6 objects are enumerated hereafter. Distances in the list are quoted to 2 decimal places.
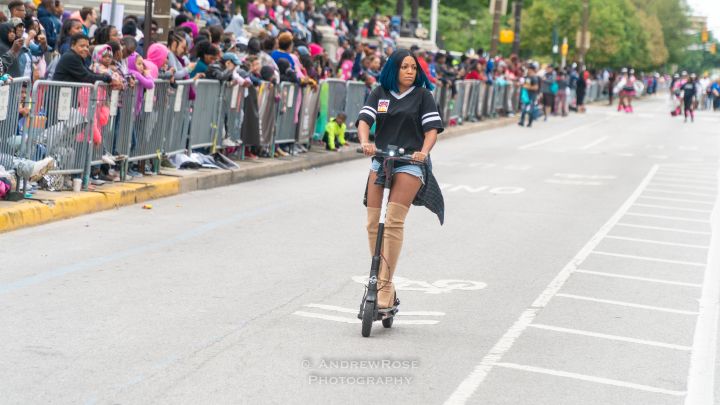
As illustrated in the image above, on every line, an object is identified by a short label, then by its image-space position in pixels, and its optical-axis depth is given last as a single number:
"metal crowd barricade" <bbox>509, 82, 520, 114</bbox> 44.84
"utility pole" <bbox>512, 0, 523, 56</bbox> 57.12
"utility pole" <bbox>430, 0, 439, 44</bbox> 49.18
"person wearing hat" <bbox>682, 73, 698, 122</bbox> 50.00
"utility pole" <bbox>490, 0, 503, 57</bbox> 50.38
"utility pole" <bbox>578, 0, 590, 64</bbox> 71.31
